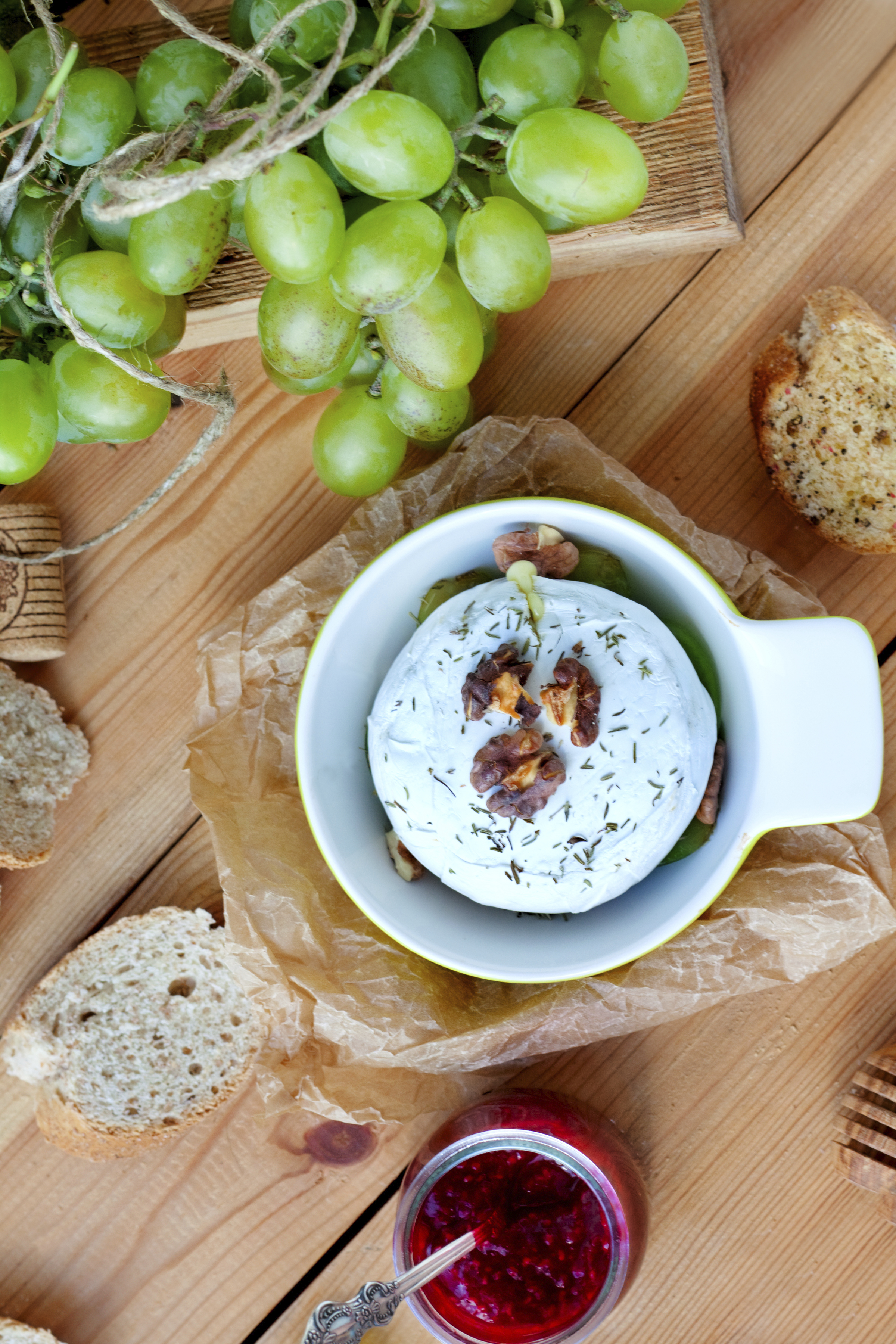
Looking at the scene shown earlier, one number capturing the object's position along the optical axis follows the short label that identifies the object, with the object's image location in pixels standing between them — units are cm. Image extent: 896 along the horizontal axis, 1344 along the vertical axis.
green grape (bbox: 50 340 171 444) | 75
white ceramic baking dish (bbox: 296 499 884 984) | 73
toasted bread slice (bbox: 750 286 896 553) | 79
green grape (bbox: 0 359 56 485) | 74
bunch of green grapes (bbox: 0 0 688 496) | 71
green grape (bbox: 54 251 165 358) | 73
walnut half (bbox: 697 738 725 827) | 76
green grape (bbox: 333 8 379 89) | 73
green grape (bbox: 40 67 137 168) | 73
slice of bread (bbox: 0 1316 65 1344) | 83
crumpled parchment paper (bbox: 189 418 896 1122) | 79
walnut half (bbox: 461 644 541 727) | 73
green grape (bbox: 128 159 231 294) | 73
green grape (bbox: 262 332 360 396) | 77
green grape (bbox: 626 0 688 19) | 75
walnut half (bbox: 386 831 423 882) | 77
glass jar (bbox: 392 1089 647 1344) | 79
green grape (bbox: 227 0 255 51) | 74
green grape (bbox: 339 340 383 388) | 78
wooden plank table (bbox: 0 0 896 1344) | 81
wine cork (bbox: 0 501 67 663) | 82
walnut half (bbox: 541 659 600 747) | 73
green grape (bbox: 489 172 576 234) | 74
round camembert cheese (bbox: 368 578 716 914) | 74
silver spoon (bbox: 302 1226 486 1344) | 79
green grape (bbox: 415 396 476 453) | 80
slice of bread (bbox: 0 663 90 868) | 82
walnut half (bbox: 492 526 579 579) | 76
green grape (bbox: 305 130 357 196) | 73
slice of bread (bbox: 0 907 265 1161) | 83
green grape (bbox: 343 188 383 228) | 74
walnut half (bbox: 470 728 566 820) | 73
